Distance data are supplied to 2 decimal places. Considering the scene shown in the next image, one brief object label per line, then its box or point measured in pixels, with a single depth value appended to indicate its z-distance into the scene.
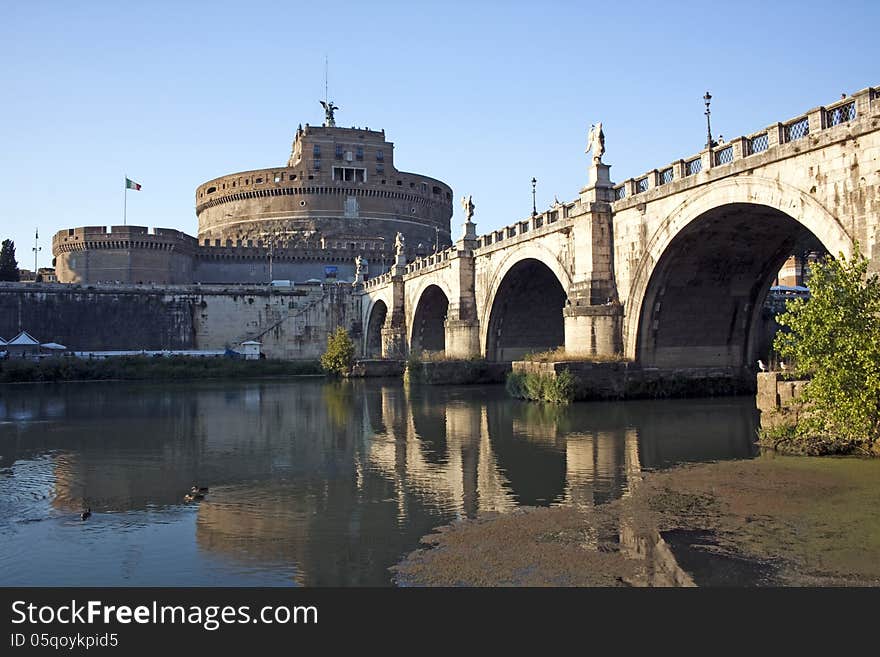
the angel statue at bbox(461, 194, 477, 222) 39.19
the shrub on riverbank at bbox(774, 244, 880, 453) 12.05
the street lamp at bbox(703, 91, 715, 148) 24.29
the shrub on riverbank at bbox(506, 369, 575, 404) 24.11
